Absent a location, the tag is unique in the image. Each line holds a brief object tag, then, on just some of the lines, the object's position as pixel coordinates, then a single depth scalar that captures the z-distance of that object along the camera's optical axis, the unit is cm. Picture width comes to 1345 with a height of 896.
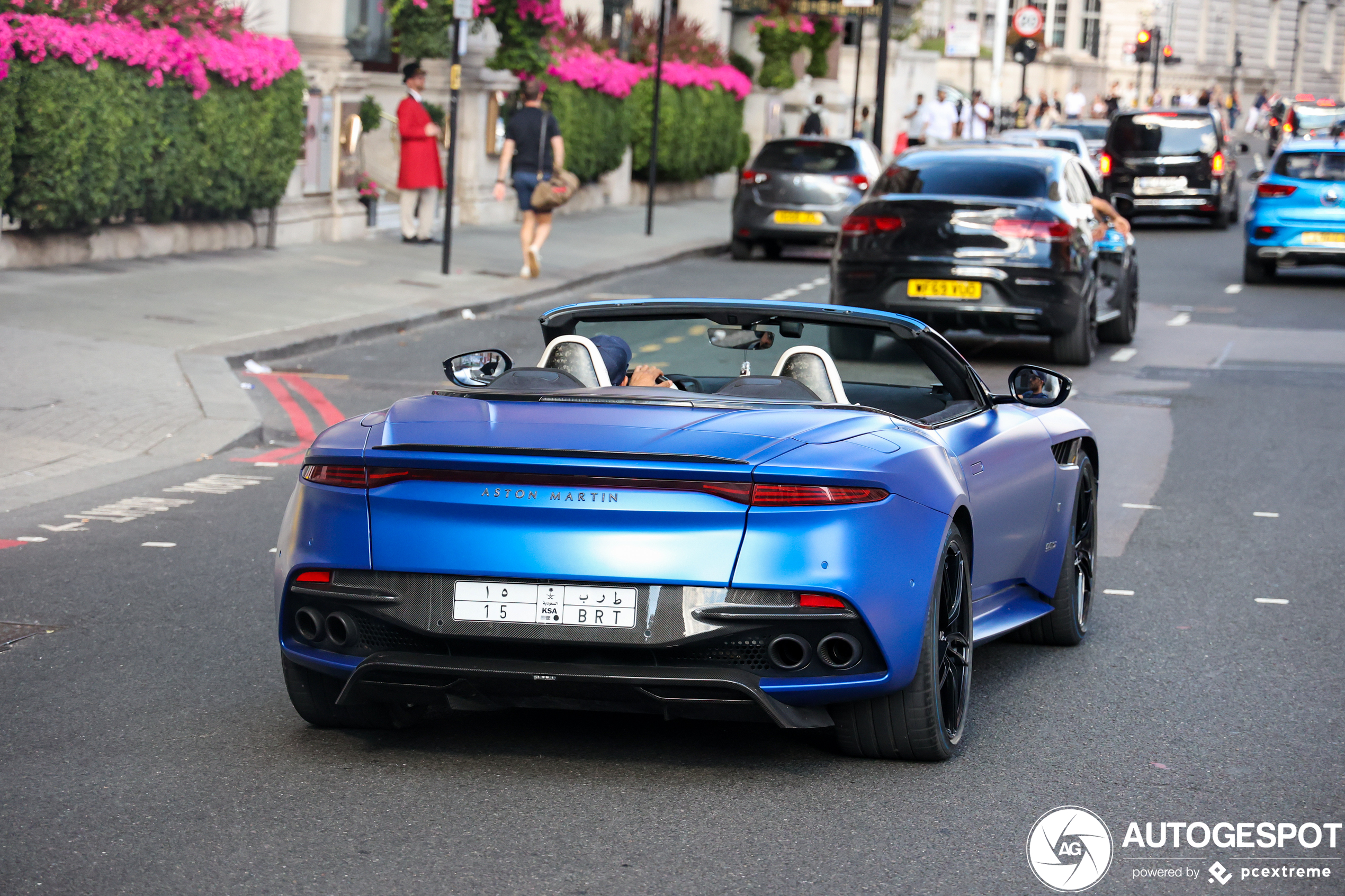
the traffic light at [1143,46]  6794
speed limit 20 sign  5166
